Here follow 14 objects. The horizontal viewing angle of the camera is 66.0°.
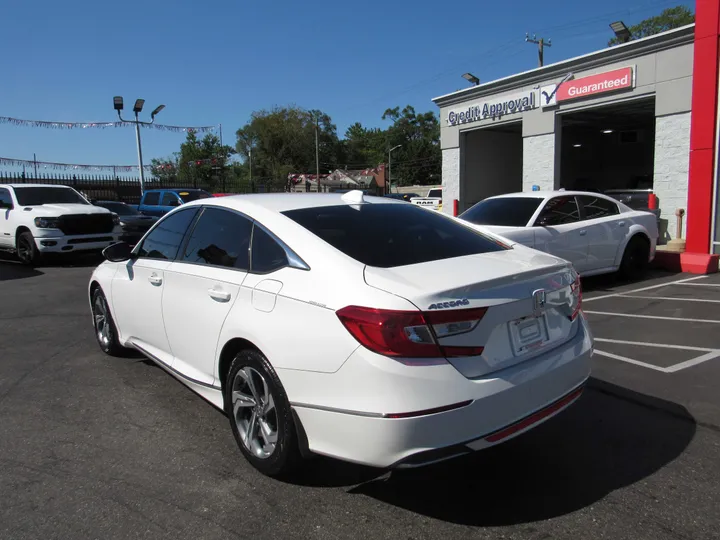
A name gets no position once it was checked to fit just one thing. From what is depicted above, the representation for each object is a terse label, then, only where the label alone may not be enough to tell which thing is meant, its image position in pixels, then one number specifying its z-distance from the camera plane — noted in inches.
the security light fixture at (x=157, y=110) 982.4
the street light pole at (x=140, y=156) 985.5
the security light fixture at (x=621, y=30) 641.6
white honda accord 98.6
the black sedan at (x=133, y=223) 612.4
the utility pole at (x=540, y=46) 1547.7
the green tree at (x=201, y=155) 2156.9
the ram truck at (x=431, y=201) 1068.0
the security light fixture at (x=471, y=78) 782.5
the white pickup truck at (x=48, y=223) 480.1
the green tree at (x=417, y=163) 3361.2
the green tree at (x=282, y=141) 3358.8
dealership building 420.5
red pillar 410.0
